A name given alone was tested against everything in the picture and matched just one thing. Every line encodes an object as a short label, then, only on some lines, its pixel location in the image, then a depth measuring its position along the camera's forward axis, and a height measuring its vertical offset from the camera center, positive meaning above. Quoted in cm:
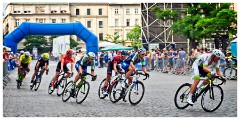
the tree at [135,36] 8394 +440
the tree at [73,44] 9367 +341
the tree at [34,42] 8550 +346
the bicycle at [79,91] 1235 -67
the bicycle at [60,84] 1446 -58
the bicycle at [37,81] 1661 -57
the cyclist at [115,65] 1270 -6
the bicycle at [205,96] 1055 -67
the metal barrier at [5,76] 2017 -51
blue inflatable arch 3700 +227
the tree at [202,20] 3609 +307
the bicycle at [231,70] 2036 -29
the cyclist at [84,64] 1235 -2
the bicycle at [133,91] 1196 -65
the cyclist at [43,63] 1662 +0
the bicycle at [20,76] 1753 -43
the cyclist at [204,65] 1030 -5
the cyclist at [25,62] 1752 +4
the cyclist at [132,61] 1201 +4
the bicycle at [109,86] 1244 -57
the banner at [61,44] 5110 +197
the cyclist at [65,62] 1438 +3
